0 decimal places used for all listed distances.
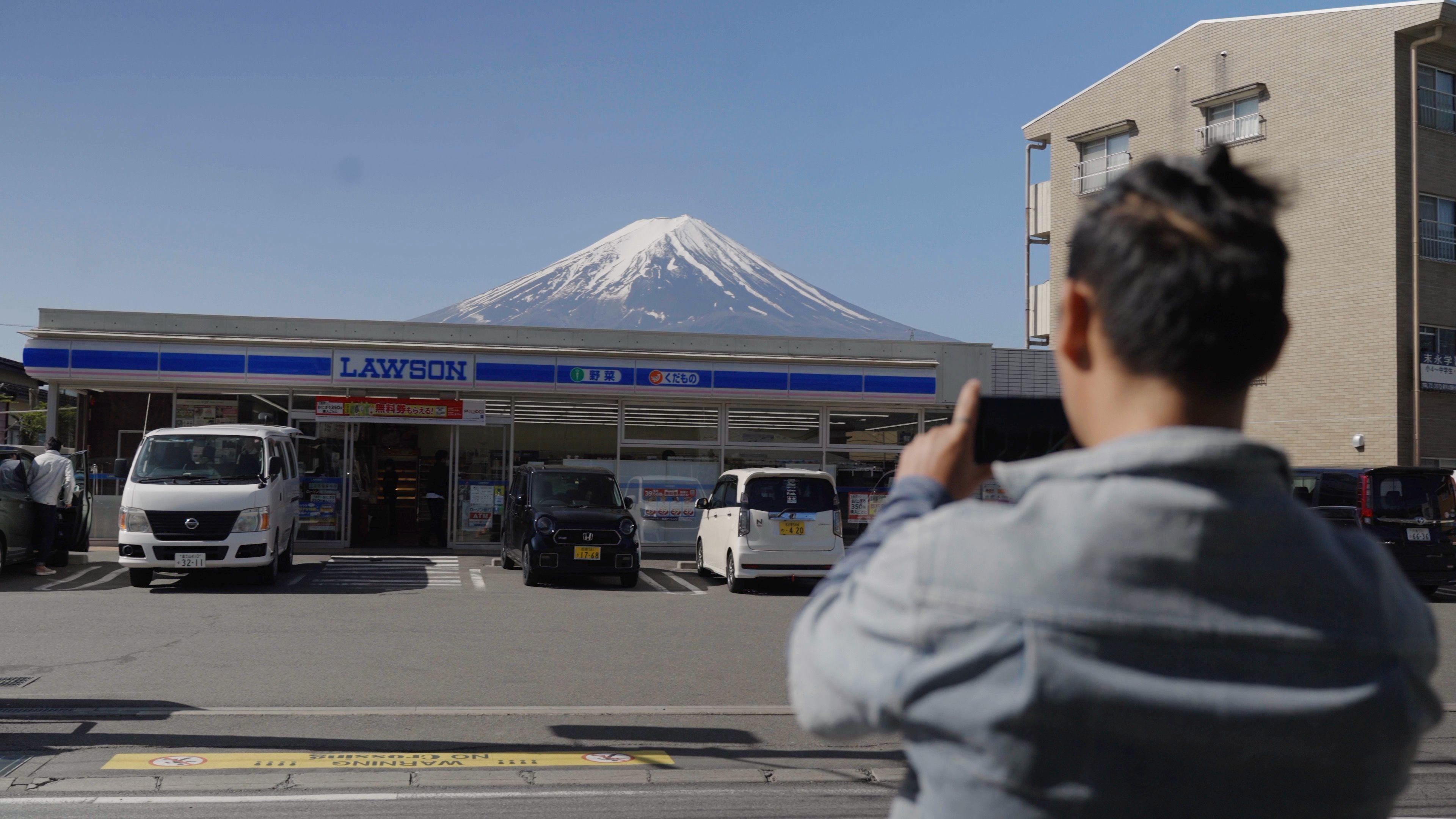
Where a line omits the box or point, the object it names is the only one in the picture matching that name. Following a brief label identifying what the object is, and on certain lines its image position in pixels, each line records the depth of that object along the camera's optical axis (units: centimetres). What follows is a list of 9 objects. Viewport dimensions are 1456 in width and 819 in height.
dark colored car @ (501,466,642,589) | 1608
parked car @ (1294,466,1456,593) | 1590
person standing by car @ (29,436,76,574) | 1516
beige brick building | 2409
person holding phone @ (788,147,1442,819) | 113
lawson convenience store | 2125
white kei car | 1582
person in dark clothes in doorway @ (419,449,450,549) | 2195
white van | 1441
